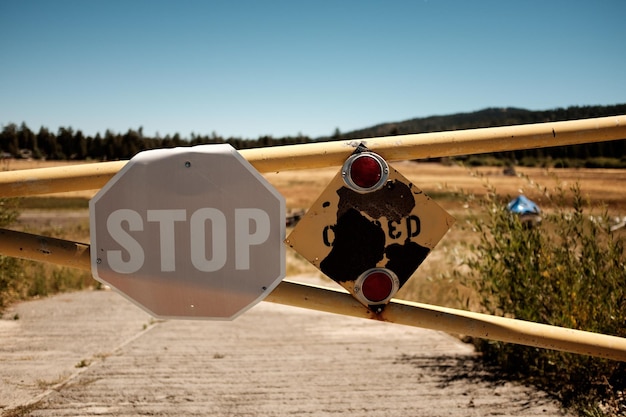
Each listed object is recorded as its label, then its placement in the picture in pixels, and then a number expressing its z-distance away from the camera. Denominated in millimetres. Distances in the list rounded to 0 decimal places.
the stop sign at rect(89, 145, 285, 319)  1823
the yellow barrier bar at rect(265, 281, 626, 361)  1922
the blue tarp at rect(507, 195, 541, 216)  5318
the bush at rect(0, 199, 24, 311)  7867
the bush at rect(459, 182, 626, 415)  4047
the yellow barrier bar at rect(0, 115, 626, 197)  1888
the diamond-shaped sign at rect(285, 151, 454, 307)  1889
